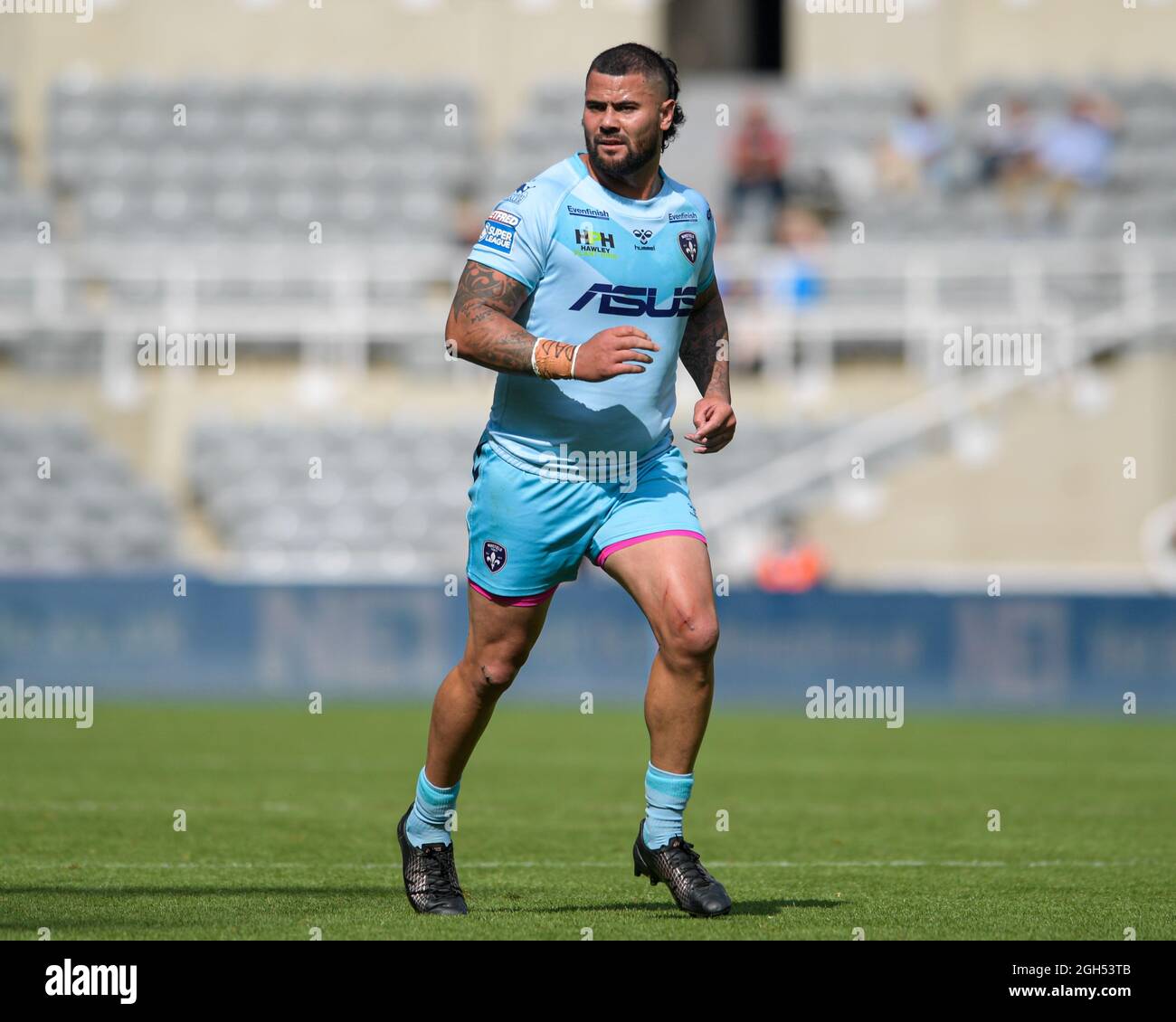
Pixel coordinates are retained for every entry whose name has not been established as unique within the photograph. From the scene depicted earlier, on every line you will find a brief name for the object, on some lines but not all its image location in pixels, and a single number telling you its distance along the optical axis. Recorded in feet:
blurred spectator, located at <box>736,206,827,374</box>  69.92
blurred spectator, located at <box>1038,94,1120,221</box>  75.92
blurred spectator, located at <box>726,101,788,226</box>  74.79
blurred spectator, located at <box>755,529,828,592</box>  61.05
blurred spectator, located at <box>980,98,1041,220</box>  76.18
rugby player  20.22
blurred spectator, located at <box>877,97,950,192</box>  78.43
